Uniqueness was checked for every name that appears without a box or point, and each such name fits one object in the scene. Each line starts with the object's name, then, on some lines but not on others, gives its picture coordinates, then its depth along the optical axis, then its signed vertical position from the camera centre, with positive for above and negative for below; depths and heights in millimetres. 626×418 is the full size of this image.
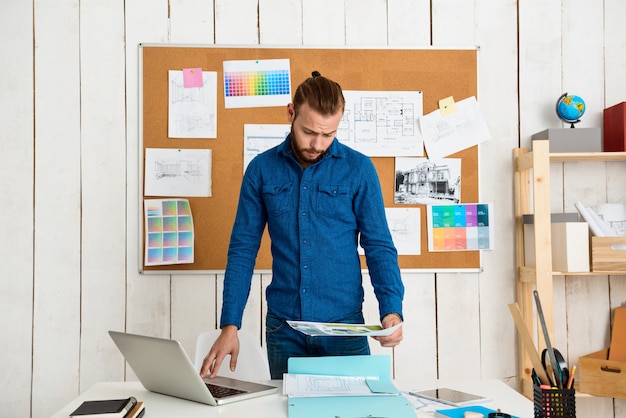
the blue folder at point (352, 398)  1358 -390
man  1873 -32
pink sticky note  2793 +659
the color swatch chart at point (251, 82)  2801 +638
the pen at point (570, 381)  1299 -317
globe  2727 +504
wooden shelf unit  2592 -21
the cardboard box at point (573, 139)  2695 +365
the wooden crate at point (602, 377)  2547 -613
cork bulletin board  2781 +547
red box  2684 +419
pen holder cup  1271 -352
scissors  1308 -301
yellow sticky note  2844 +530
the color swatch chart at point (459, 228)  2818 -7
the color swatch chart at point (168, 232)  2756 -16
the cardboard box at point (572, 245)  2588 -79
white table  1409 -410
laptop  1430 -342
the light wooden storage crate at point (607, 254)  2586 -115
